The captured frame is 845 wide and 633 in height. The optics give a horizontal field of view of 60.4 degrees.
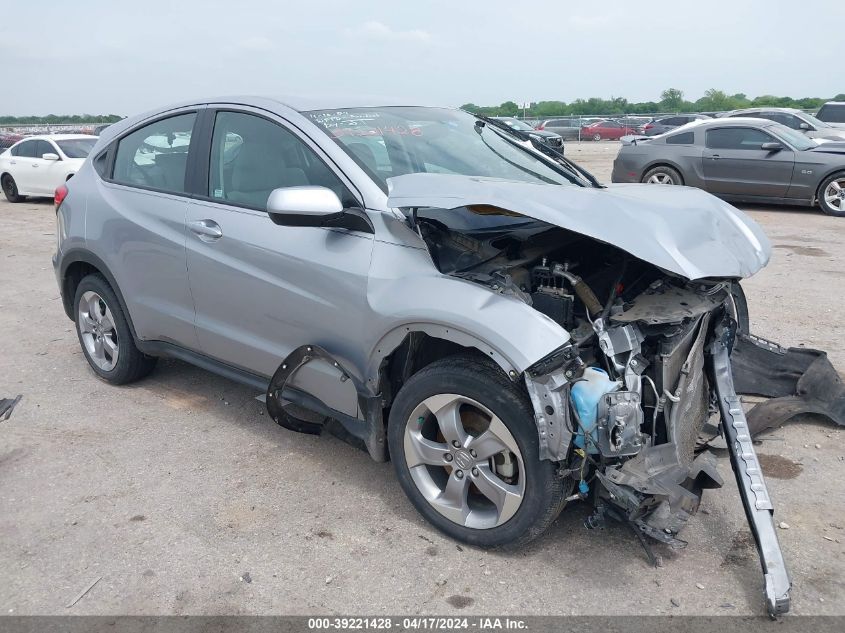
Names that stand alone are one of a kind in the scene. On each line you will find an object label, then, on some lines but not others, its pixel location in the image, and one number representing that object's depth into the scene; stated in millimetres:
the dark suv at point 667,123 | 30219
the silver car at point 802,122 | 15617
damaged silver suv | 2787
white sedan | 15102
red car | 39016
